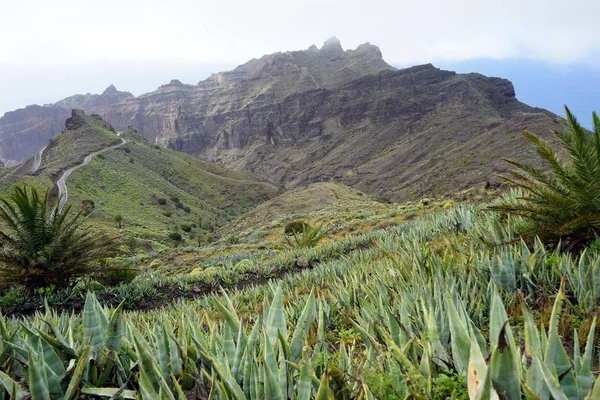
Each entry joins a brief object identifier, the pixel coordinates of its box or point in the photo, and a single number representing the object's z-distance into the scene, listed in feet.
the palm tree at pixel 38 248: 20.77
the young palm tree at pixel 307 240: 37.60
